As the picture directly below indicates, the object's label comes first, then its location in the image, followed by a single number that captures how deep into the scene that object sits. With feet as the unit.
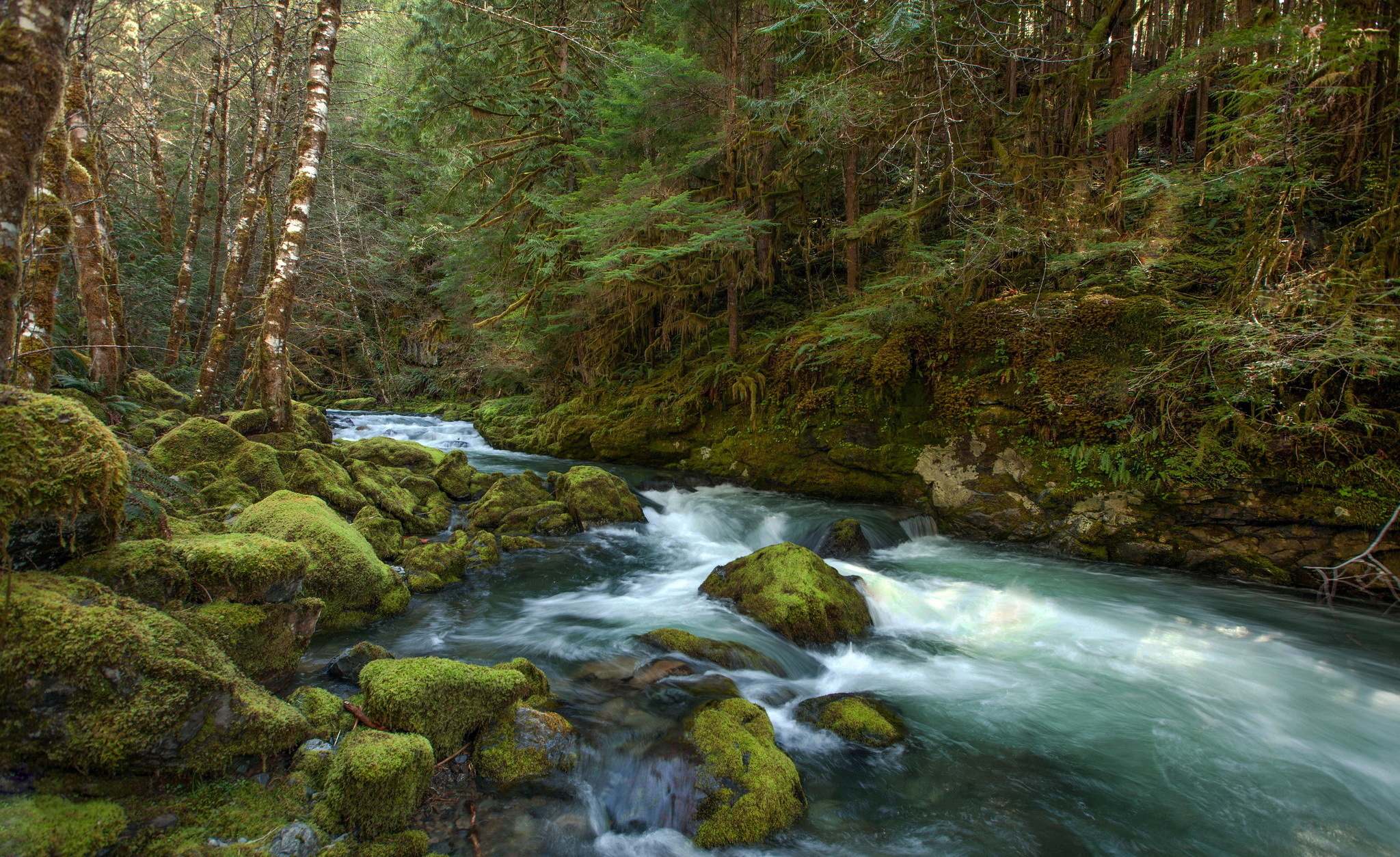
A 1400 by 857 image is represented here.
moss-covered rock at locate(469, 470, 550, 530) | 26.91
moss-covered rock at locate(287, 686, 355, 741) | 9.63
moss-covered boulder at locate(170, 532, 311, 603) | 10.39
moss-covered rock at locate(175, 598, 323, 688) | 10.06
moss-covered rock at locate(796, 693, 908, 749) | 13.21
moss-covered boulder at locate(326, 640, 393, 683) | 12.67
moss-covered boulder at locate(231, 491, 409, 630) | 15.25
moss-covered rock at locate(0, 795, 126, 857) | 6.11
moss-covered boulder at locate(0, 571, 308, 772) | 6.84
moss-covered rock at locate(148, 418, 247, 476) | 20.13
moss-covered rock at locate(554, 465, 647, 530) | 28.68
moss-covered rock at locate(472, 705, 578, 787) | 10.58
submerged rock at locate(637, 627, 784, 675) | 15.66
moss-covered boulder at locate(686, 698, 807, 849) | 10.10
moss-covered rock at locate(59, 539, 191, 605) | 8.94
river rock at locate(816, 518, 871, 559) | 24.86
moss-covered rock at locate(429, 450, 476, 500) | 31.01
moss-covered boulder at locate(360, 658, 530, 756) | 10.24
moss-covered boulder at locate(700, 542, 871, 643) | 17.53
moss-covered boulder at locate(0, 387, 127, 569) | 7.90
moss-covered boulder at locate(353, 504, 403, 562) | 20.21
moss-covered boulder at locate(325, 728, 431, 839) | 8.41
